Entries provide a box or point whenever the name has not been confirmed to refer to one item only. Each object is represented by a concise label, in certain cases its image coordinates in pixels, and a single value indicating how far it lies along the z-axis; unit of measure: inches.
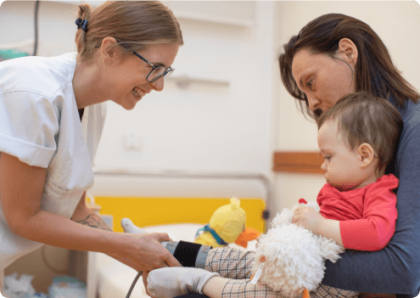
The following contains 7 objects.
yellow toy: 50.4
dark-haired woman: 29.8
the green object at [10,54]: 53.9
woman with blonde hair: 37.0
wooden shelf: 83.8
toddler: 31.7
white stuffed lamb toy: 30.9
